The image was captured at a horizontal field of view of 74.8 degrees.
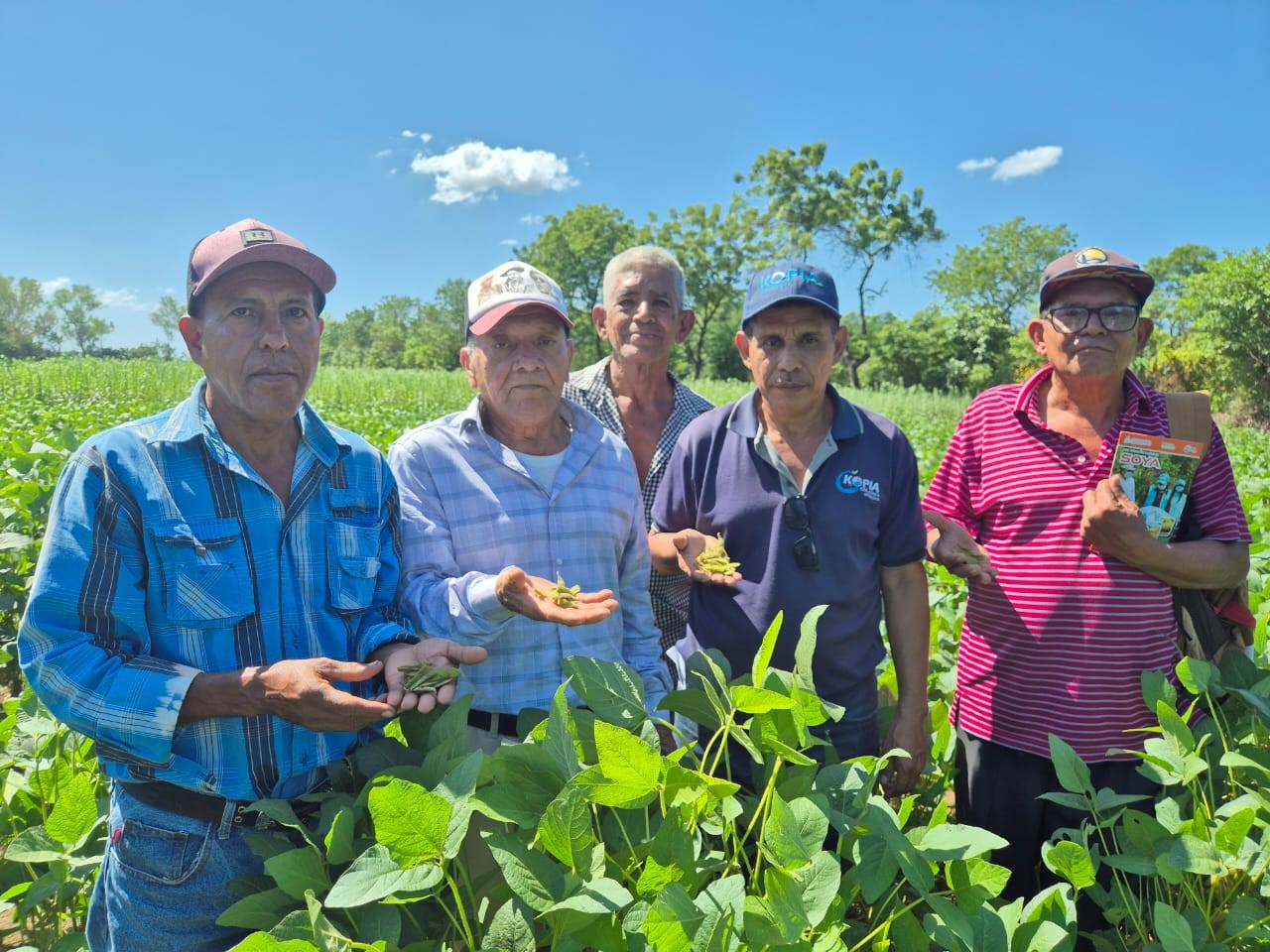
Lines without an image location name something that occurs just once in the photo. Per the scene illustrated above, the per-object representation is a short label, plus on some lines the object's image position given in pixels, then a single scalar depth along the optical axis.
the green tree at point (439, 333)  70.44
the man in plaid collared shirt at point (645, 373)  2.97
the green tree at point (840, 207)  42.91
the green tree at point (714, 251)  43.94
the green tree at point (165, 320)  82.45
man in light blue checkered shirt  1.94
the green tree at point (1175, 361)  26.77
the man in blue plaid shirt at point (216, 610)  1.36
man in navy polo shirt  2.12
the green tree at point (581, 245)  51.44
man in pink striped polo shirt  2.16
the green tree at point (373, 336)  83.00
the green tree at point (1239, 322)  22.55
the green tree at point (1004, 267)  51.62
